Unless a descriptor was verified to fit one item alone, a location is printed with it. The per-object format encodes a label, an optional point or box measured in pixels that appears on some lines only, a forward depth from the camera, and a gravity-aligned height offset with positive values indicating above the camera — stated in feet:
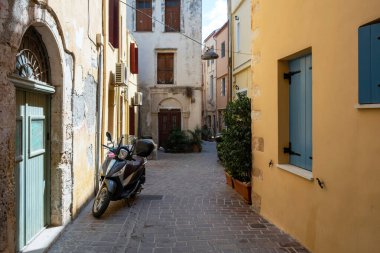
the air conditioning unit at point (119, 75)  34.45 +4.73
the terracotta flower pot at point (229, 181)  26.95 -4.08
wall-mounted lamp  43.24 +8.24
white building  61.21 +10.42
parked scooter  18.97 -2.64
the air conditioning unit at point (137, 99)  52.44 +3.82
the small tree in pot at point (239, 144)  22.67 -1.12
